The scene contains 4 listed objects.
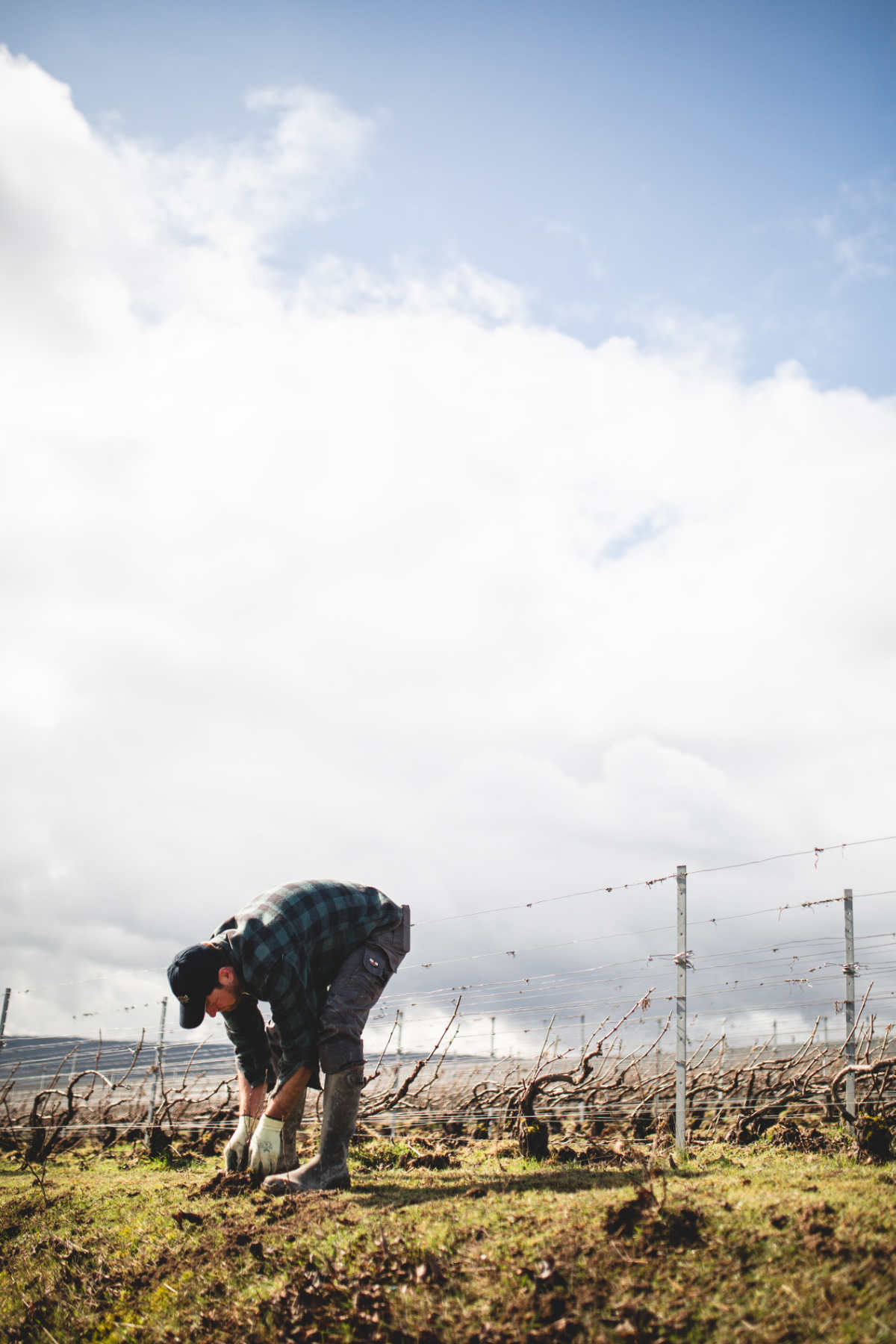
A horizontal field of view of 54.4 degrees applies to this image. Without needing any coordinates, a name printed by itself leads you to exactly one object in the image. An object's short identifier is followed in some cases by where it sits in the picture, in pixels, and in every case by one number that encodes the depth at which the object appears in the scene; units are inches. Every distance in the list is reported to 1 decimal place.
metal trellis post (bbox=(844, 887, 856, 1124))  265.7
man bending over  192.7
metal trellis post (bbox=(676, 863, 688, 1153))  256.4
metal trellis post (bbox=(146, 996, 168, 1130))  422.0
